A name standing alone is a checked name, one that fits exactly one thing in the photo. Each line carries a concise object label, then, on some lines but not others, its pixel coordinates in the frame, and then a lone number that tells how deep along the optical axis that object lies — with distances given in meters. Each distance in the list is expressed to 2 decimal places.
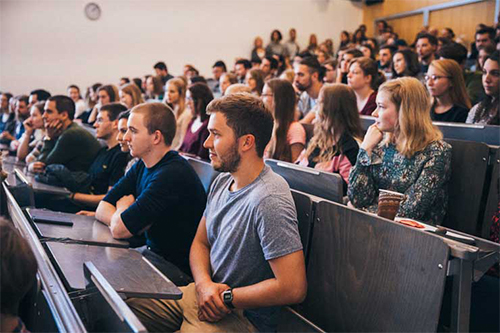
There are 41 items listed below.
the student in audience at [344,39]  10.92
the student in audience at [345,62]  4.84
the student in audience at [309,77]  4.26
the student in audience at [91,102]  6.72
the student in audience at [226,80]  5.25
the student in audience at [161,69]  8.77
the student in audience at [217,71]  7.85
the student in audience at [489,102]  3.11
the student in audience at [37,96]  5.86
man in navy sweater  2.02
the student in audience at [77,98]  7.78
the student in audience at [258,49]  11.13
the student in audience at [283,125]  3.04
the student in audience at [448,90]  3.22
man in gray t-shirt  1.50
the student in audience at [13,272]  0.95
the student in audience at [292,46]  11.27
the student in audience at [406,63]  4.76
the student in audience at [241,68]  7.19
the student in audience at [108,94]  5.23
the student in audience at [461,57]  4.38
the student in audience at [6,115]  6.72
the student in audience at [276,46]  11.17
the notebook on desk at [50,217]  2.08
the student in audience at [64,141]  3.50
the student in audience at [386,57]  6.26
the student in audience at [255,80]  4.90
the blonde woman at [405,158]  2.08
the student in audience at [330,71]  5.41
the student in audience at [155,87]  6.90
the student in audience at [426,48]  5.49
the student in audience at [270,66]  7.26
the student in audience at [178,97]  4.76
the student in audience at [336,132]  2.56
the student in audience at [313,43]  11.27
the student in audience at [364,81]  3.74
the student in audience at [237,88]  3.74
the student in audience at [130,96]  5.05
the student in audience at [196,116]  3.77
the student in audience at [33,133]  4.36
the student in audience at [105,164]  3.17
